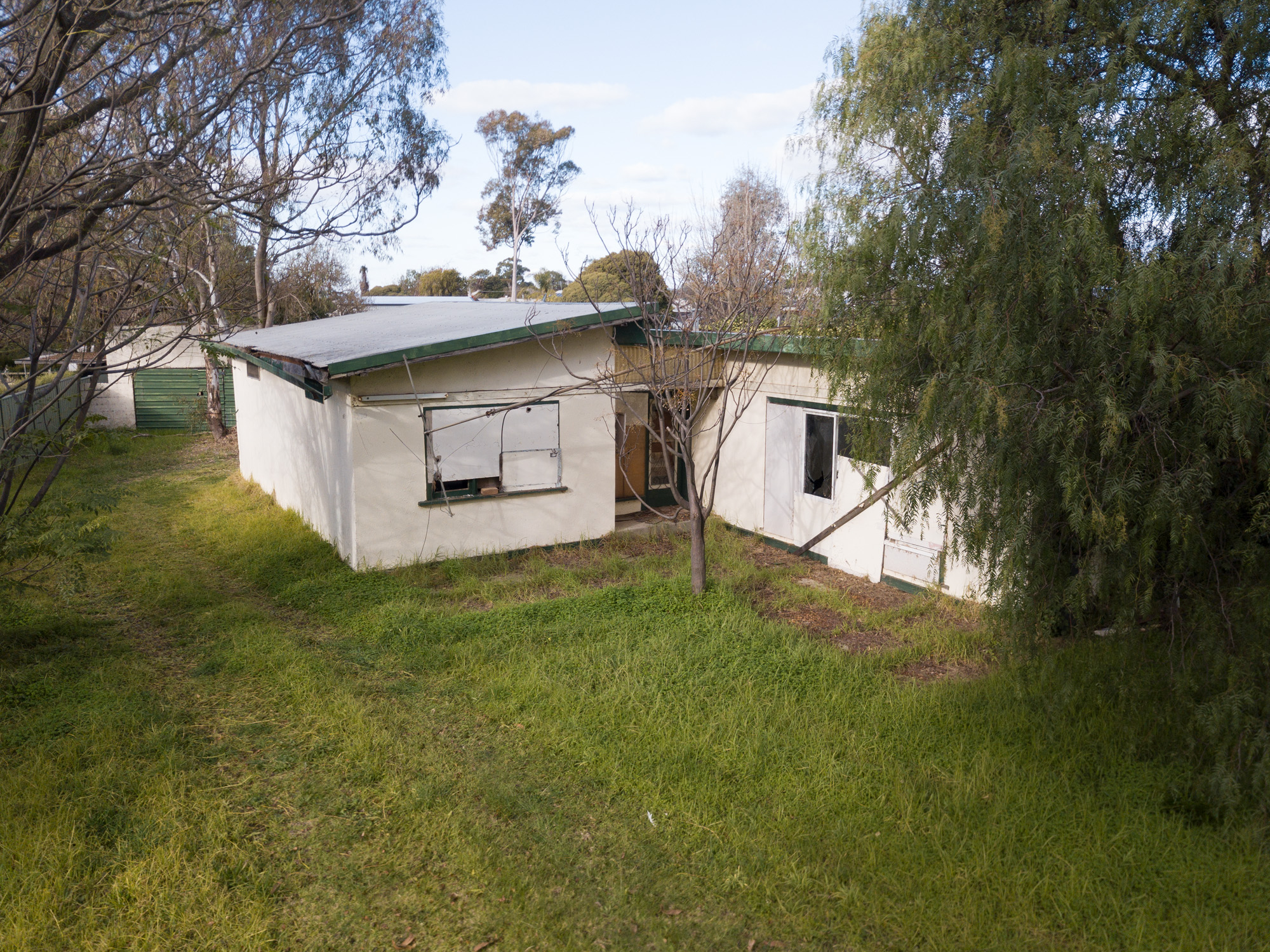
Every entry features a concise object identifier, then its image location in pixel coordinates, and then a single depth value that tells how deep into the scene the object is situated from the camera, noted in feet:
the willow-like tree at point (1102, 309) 13.78
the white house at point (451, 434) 31.19
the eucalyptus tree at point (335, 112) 22.32
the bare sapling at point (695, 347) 28.81
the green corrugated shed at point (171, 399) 72.18
